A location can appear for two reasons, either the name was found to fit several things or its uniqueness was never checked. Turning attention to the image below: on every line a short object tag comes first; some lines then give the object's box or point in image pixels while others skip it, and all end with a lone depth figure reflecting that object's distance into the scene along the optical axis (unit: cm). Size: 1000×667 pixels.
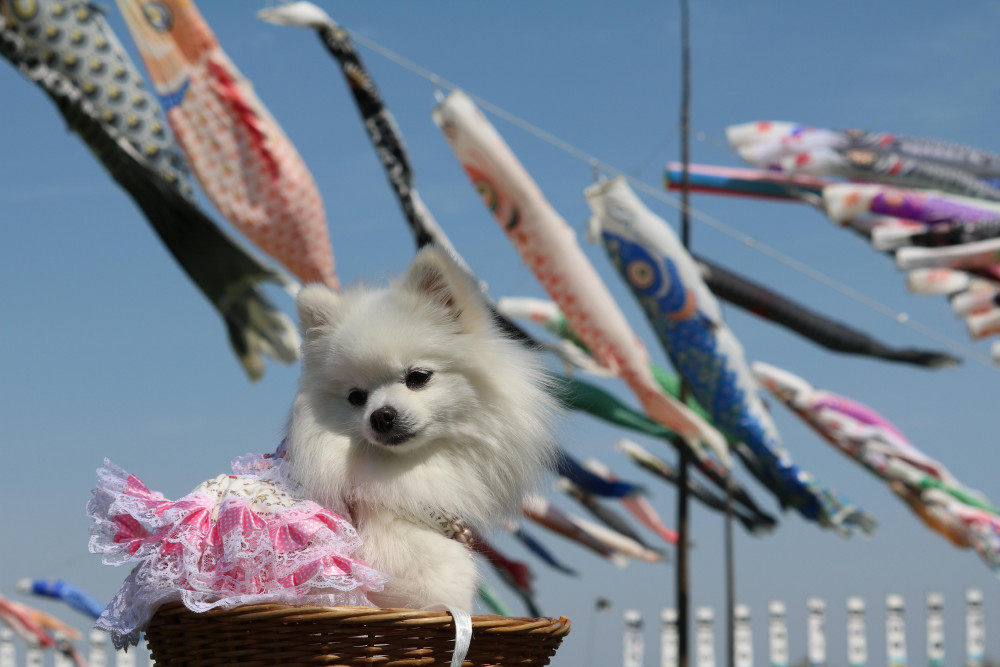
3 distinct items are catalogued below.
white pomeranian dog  380
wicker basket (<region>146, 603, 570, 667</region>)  316
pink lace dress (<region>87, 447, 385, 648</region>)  333
